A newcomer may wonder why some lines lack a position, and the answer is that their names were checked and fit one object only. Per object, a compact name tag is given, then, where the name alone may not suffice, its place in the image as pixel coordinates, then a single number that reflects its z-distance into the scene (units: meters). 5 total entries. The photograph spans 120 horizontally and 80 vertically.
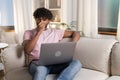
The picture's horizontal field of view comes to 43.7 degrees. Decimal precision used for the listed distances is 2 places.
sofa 1.52
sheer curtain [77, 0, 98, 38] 2.32
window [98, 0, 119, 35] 2.28
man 1.42
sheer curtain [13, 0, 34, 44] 2.91
